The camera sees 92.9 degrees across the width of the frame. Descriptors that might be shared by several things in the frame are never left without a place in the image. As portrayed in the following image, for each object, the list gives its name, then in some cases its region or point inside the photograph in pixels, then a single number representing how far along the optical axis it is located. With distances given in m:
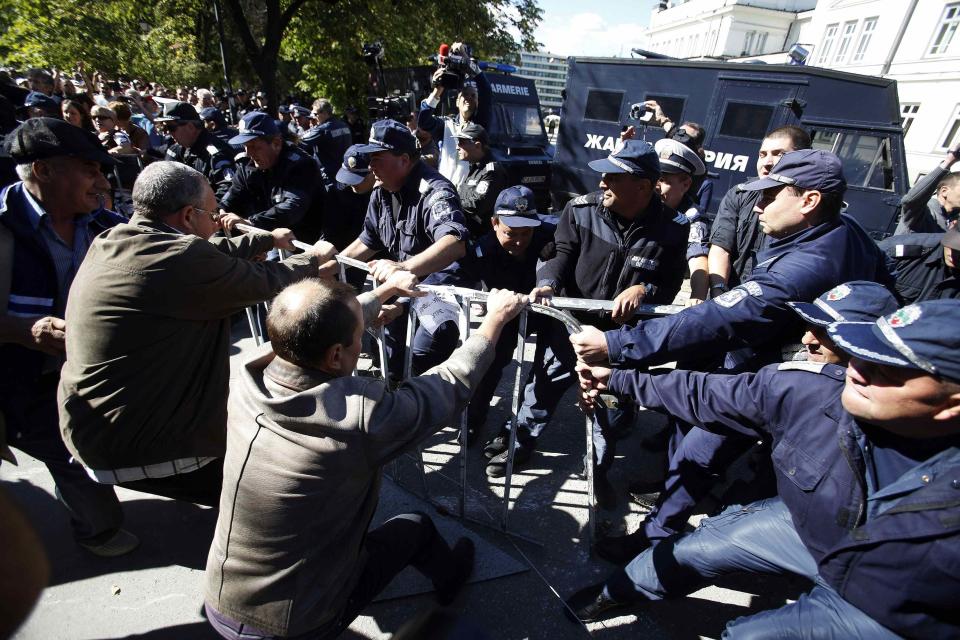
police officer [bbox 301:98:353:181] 6.38
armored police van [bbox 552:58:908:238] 6.71
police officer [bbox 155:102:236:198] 4.96
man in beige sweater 1.44
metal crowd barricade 2.32
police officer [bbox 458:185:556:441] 3.06
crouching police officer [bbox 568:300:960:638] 1.25
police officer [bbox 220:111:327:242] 3.75
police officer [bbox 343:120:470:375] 2.88
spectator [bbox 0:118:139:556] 2.16
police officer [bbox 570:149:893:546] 2.04
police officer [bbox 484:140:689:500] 2.59
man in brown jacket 1.83
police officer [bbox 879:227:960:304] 3.00
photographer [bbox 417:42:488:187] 6.12
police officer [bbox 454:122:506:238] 4.92
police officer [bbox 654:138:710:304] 3.38
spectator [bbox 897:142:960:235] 4.66
